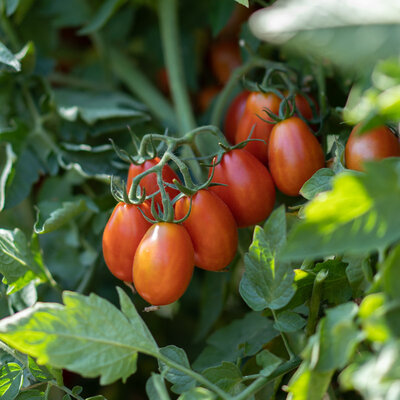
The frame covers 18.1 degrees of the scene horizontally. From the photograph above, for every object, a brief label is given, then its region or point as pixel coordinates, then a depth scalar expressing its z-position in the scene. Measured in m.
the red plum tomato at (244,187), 0.62
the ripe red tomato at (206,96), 0.81
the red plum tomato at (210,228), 0.61
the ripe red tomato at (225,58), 0.80
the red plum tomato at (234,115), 0.70
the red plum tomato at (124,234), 0.61
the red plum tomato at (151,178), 0.63
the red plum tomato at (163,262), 0.59
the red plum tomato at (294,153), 0.62
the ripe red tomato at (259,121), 0.65
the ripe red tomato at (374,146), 0.59
